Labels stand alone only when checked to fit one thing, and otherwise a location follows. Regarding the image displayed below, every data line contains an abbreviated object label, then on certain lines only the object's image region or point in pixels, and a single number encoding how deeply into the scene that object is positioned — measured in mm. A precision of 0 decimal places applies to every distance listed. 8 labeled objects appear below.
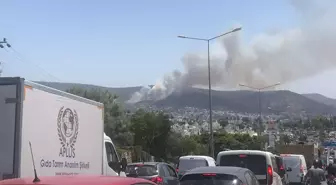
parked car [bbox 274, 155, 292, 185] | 20598
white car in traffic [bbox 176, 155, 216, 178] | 26156
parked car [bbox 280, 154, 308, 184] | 33000
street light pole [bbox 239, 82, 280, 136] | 61656
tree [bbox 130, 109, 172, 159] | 60688
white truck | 9297
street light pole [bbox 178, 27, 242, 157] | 43912
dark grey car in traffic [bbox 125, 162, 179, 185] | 18453
